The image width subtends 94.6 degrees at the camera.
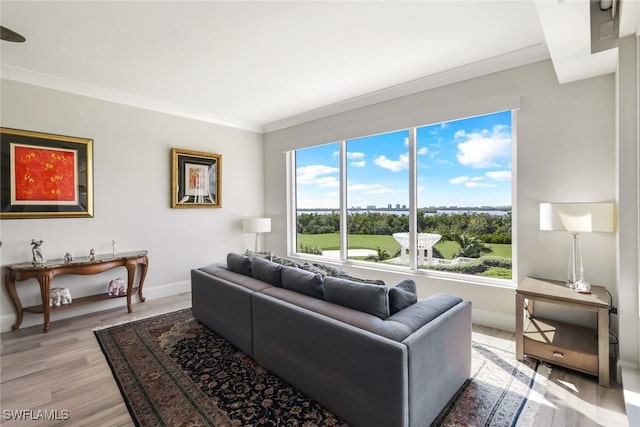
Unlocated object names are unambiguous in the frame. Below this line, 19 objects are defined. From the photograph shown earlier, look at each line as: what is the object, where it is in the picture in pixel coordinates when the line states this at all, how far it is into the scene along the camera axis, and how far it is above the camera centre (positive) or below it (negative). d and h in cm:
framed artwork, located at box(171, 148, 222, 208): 440 +56
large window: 322 +20
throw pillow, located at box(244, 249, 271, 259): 319 -45
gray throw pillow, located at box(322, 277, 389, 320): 180 -53
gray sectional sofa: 151 -77
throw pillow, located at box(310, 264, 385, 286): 216 -48
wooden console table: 300 -60
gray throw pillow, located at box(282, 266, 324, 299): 218 -52
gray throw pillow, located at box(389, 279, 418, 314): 188 -55
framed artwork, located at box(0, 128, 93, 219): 314 +46
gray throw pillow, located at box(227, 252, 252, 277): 288 -50
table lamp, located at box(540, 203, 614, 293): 223 -7
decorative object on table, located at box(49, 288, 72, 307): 318 -89
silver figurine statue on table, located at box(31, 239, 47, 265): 312 -40
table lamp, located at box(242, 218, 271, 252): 495 -19
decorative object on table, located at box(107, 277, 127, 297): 362 -91
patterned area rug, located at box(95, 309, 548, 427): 180 -124
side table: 210 -102
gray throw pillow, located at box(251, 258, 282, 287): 251 -51
